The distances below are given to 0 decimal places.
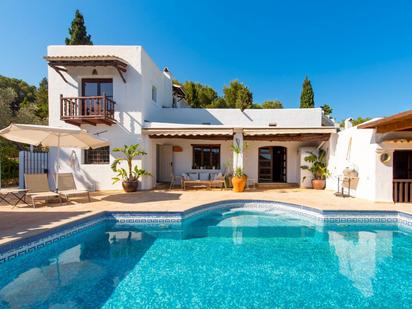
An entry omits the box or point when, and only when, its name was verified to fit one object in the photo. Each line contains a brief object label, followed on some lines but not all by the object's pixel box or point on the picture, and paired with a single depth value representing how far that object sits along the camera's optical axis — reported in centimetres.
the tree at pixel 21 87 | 3732
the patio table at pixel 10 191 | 915
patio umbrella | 860
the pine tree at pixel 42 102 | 2642
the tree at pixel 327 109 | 3821
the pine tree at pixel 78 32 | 2541
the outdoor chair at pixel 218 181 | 1439
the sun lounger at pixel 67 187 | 1001
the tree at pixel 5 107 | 1838
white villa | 1209
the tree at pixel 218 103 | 3745
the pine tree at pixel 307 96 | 3208
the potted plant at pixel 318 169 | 1477
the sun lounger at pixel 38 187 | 931
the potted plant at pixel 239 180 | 1301
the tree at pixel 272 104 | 4502
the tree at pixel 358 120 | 3447
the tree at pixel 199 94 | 3525
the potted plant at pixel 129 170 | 1328
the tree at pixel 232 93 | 3862
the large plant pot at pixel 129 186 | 1315
